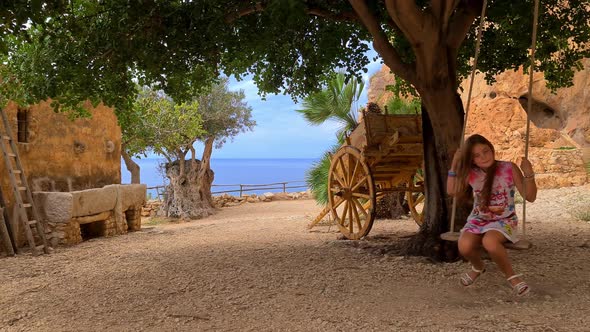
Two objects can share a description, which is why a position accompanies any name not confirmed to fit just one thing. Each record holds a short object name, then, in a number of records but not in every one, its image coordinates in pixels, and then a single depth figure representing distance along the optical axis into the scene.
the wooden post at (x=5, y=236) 7.14
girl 3.76
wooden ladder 7.23
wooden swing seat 3.65
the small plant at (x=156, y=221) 16.59
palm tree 11.42
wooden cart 7.09
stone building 8.01
